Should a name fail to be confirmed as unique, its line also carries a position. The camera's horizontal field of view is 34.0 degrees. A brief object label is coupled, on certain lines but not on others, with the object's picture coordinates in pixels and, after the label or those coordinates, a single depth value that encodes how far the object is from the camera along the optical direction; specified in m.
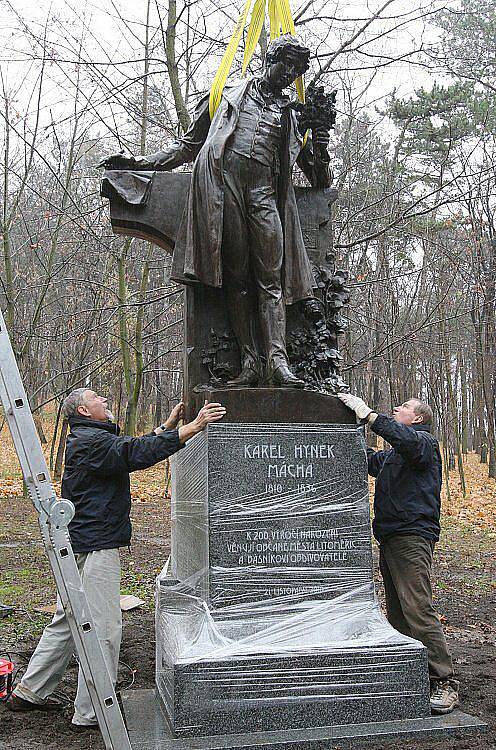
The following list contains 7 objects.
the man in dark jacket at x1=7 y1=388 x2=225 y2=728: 4.80
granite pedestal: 4.31
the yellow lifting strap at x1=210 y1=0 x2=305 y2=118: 5.73
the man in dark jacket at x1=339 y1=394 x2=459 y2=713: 4.93
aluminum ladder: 2.90
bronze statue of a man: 5.38
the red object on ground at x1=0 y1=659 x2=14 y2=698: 4.97
